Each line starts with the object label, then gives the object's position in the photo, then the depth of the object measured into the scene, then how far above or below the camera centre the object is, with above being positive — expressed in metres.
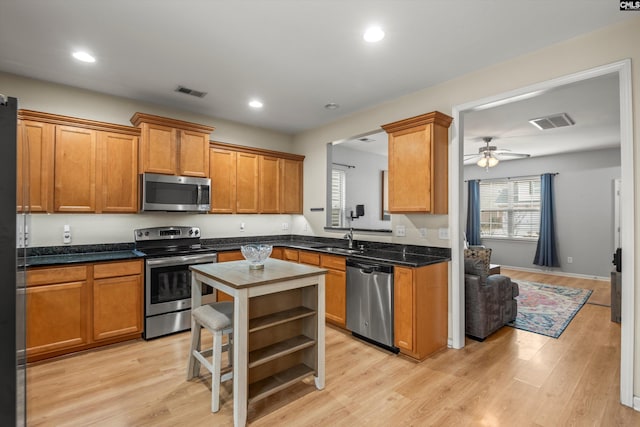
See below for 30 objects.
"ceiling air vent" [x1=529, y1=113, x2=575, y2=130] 4.36 +1.43
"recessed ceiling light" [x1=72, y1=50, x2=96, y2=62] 2.70 +1.44
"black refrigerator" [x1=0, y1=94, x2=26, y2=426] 1.13 -0.21
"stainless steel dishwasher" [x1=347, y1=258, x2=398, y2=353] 3.02 -0.90
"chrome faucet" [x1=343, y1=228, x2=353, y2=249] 4.14 -0.29
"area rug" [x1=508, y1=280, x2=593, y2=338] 3.78 -1.36
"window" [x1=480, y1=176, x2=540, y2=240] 7.31 +0.21
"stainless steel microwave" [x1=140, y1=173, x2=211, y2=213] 3.54 +0.27
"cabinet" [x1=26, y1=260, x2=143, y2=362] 2.75 -0.90
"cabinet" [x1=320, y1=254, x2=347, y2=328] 3.52 -0.88
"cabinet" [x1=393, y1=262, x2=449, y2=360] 2.83 -0.91
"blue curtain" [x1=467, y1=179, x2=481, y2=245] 8.05 +0.08
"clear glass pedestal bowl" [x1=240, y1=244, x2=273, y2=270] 2.39 -0.31
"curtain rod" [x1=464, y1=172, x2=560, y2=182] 6.89 +0.97
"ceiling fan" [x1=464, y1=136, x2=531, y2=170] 5.52 +1.18
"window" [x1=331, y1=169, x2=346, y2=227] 6.09 +0.43
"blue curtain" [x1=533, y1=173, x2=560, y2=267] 6.83 -0.29
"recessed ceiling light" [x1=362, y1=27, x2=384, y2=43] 2.35 +1.44
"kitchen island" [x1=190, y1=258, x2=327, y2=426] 1.95 -0.77
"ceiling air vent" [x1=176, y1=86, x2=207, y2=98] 3.47 +1.45
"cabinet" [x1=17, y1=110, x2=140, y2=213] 3.03 +0.55
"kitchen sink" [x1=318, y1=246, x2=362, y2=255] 3.63 -0.44
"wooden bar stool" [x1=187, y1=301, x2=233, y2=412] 2.07 -0.92
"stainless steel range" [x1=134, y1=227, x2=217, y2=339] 3.32 -0.74
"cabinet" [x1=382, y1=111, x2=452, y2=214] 3.06 +0.55
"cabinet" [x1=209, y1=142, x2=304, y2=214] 4.31 +0.55
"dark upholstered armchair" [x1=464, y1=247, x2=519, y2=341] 3.30 -0.91
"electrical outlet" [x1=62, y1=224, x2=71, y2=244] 3.32 -0.21
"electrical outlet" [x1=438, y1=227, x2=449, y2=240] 3.25 -0.19
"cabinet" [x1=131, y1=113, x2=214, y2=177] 3.52 +0.85
